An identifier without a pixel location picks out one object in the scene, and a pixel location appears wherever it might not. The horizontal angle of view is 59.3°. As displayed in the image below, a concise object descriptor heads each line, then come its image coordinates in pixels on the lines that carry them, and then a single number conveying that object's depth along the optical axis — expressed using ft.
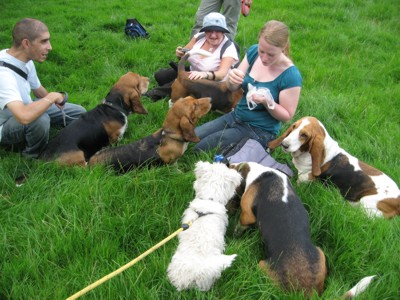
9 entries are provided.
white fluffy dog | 8.70
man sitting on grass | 12.95
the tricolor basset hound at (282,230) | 8.79
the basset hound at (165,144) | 14.28
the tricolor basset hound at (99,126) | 14.56
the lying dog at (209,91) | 17.93
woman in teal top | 13.02
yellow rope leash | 7.47
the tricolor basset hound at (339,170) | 12.18
